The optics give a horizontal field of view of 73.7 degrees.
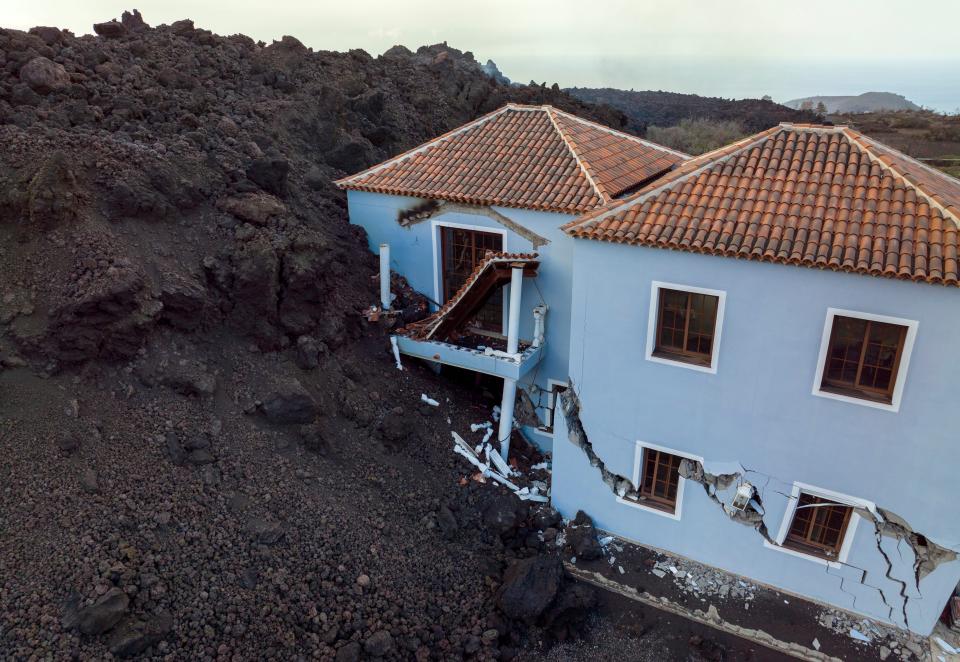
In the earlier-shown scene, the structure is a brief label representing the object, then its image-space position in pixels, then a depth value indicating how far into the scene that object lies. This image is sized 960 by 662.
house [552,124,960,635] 9.21
